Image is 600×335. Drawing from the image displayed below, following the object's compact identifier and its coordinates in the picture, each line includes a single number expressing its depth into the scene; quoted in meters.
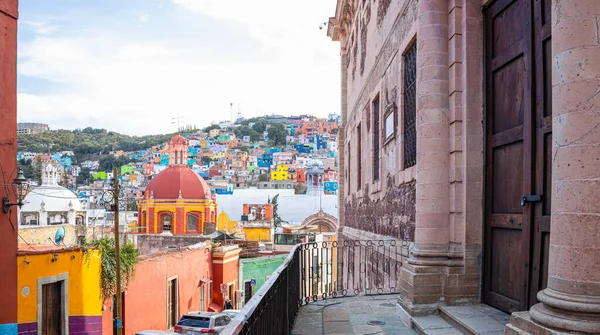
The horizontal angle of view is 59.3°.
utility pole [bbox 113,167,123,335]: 14.57
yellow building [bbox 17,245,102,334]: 12.14
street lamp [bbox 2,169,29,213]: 11.77
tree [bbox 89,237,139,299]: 14.71
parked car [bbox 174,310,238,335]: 13.74
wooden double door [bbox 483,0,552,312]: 4.23
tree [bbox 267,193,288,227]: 55.30
